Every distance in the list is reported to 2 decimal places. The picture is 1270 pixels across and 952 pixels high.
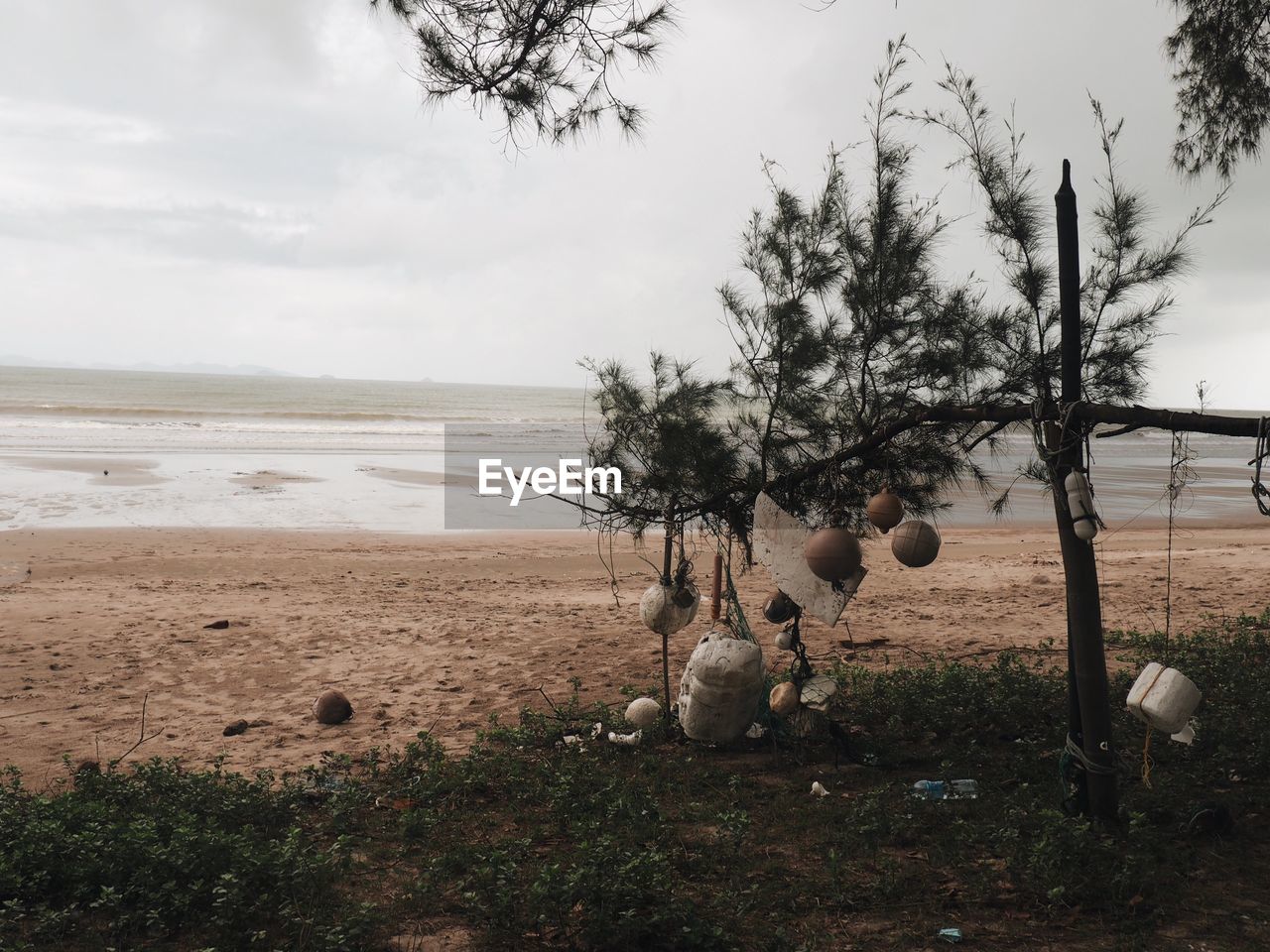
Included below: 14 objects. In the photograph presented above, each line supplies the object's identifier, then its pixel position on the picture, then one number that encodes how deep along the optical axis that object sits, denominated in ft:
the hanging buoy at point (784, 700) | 16.71
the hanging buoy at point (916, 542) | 14.38
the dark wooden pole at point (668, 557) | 16.47
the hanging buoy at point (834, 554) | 14.16
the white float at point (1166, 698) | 11.19
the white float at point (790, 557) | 15.21
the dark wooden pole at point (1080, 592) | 12.25
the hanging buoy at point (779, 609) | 17.65
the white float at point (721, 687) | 15.58
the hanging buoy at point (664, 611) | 17.03
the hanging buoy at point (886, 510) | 14.43
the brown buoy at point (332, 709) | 20.07
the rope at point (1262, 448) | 10.79
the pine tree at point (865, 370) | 15.19
